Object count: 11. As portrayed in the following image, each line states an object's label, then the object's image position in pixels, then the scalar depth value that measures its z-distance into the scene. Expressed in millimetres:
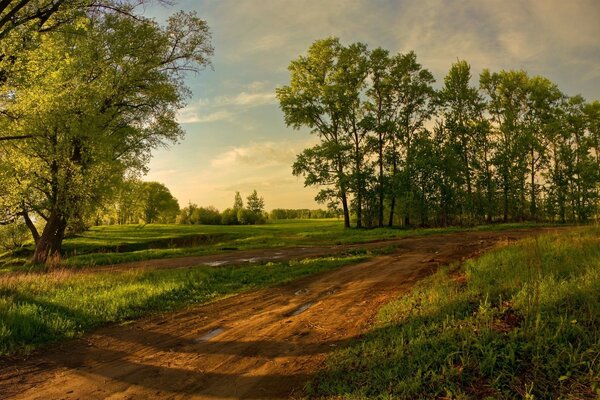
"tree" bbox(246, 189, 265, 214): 93150
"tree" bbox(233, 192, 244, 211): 95300
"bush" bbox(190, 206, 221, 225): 85500
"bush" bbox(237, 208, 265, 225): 84625
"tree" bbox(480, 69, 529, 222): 44844
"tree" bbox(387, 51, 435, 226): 43481
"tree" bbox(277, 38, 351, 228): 41469
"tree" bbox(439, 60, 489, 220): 45375
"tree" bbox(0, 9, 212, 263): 18078
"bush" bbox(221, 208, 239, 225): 85000
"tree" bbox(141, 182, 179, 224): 87562
